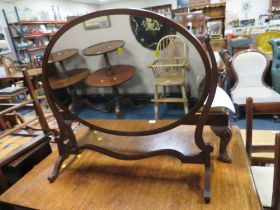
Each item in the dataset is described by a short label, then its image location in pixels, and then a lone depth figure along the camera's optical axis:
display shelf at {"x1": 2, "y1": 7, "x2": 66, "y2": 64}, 5.11
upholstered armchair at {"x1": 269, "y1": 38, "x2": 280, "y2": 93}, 2.72
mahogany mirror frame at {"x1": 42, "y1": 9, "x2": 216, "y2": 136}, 0.68
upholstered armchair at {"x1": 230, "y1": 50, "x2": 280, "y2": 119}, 2.76
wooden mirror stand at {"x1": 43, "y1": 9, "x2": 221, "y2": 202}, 0.71
